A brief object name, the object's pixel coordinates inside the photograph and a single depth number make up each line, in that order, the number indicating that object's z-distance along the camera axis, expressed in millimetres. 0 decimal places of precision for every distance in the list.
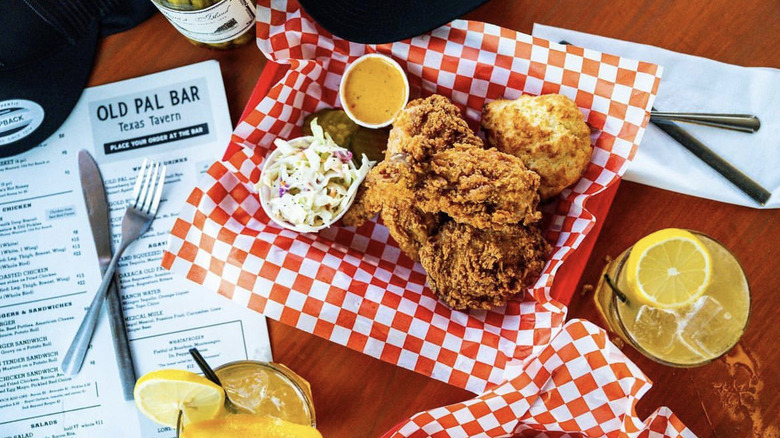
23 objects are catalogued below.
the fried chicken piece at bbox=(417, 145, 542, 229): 613
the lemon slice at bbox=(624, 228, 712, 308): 633
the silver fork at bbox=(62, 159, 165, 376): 695
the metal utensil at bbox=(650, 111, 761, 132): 679
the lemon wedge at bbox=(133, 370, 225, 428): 593
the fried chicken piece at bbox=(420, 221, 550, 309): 645
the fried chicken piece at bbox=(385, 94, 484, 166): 632
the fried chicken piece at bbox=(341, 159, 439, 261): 617
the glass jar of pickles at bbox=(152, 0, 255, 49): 619
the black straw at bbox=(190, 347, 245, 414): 611
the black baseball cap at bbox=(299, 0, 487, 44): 657
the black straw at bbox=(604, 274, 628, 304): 652
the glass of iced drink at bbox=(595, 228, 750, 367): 634
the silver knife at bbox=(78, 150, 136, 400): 695
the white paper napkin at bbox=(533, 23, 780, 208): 681
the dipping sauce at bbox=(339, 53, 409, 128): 683
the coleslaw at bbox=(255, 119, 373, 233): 666
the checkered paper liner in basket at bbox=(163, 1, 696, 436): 653
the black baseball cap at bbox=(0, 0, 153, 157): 694
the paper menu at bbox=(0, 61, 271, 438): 698
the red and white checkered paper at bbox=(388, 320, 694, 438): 634
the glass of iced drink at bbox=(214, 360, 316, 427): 657
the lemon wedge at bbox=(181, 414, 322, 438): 580
